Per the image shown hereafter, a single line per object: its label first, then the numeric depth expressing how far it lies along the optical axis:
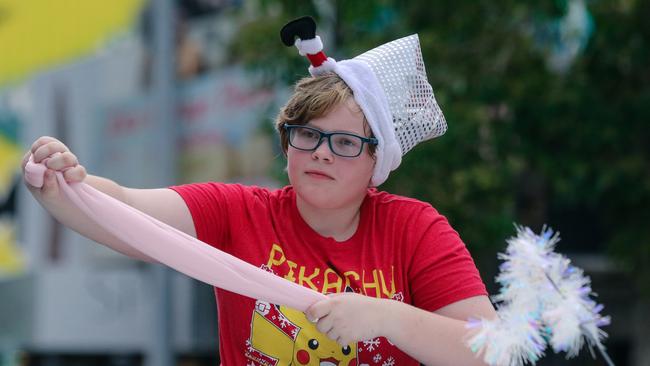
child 5.30
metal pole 18.02
